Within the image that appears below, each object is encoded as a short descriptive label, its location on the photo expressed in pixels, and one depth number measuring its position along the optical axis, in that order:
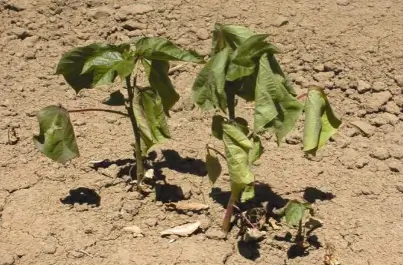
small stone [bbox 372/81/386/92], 3.86
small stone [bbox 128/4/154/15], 4.22
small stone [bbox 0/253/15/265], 3.13
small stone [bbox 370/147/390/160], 3.56
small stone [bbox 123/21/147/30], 4.16
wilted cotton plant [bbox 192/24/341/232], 2.83
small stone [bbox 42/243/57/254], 3.17
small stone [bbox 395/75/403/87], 3.87
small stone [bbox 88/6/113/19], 4.22
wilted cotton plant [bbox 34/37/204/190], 2.95
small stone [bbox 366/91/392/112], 3.78
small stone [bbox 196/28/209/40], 4.08
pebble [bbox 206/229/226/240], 3.22
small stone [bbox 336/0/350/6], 4.26
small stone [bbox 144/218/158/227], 3.27
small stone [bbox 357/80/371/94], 3.85
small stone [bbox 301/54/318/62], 3.96
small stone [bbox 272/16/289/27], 4.14
